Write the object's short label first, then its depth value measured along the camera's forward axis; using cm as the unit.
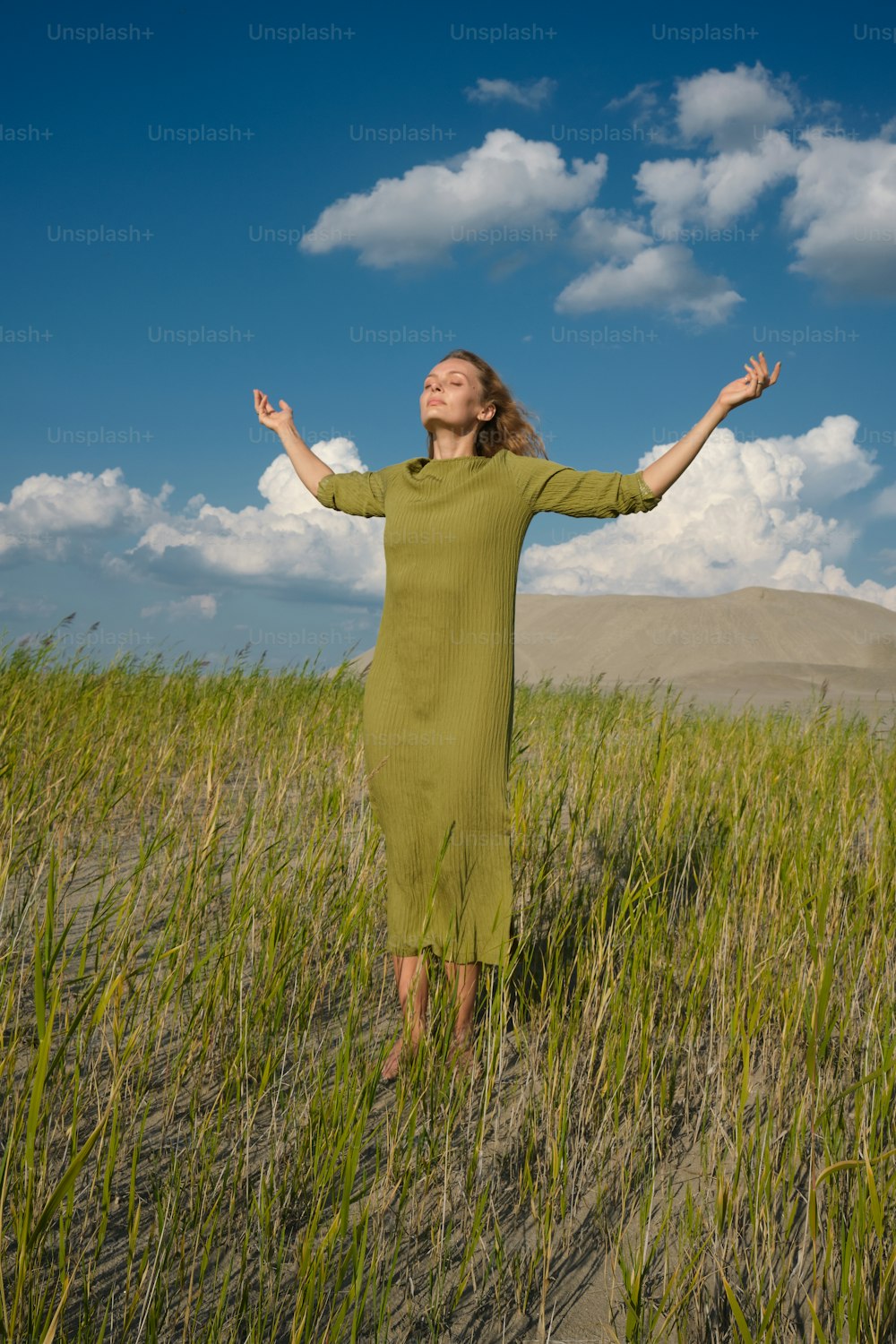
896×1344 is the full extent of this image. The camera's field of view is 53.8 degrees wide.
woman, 218
